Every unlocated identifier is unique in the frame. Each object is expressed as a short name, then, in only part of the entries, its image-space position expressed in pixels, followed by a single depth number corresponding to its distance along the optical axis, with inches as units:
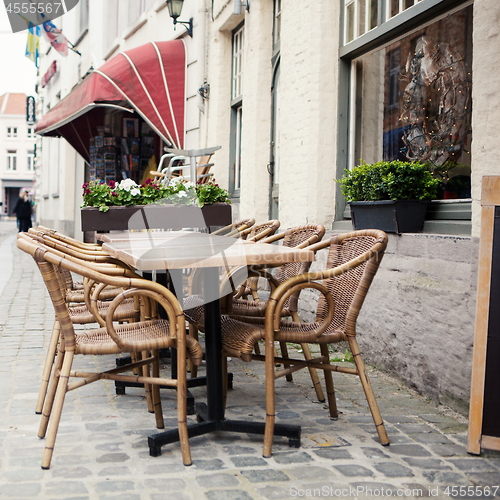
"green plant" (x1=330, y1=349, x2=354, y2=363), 180.9
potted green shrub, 159.4
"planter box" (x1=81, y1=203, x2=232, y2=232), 192.5
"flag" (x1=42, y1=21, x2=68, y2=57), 574.9
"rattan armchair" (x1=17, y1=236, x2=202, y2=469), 104.0
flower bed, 192.9
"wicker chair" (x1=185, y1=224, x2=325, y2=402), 140.7
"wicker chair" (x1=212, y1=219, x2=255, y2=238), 196.9
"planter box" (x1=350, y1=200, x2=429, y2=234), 159.5
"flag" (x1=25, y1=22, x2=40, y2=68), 805.7
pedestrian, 832.2
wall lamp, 339.9
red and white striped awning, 329.1
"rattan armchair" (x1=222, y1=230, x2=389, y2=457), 111.2
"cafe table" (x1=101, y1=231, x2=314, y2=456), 103.6
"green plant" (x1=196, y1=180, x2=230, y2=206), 201.2
